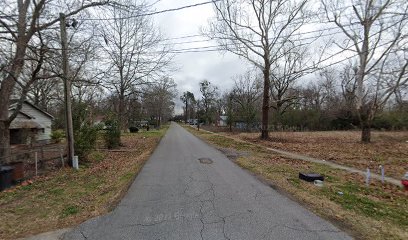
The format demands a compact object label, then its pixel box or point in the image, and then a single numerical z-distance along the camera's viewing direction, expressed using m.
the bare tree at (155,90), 25.42
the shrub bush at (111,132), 17.86
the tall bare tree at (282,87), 34.12
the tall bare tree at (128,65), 23.95
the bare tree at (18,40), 9.12
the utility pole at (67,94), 10.31
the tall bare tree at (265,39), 21.50
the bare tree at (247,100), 41.53
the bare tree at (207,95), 79.57
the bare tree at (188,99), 109.76
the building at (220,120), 69.75
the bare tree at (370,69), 17.53
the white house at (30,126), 19.23
